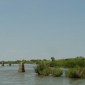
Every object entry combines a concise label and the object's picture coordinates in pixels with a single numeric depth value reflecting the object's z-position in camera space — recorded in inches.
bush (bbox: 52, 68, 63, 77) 1159.2
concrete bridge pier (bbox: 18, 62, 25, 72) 1470.5
